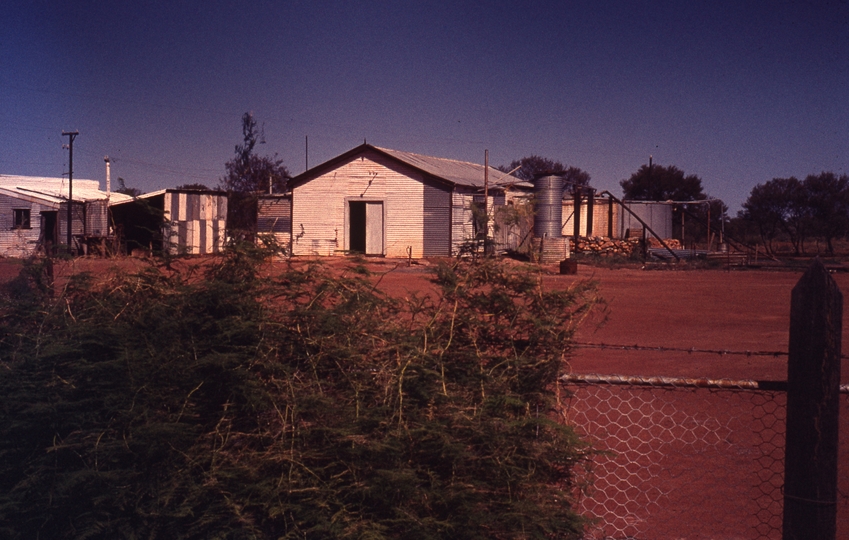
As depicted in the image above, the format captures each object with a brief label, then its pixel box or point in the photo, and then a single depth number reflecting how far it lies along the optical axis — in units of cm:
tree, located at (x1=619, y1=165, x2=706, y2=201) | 6825
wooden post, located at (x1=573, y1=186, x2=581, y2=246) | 3549
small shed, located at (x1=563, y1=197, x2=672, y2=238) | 4300
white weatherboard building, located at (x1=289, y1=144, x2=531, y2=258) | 3155
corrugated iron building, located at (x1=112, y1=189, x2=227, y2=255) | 3356
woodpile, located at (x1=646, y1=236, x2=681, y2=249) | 3981
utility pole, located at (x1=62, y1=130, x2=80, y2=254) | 3675
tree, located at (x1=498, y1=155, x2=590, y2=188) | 6731
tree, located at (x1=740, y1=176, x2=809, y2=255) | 4719
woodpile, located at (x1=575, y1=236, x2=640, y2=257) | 3597
